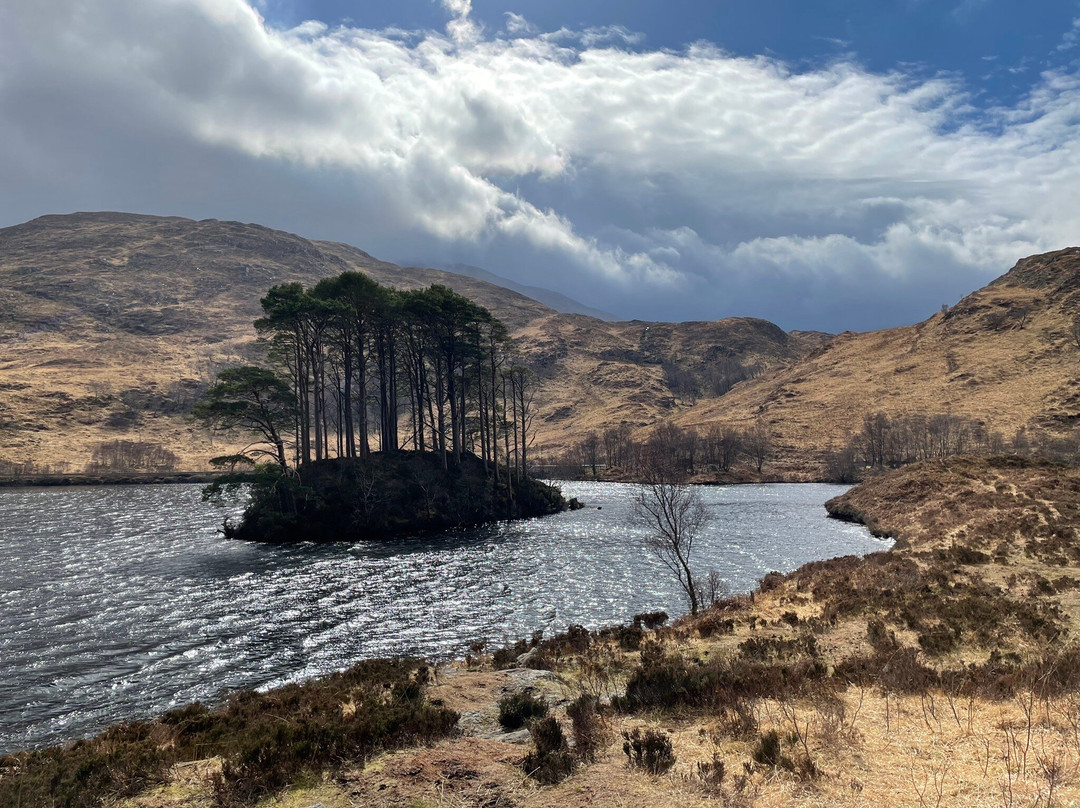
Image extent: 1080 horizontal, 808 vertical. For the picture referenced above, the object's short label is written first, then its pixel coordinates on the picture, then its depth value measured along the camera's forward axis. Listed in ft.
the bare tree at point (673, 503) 91.51
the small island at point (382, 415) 162.81
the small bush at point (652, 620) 81.61
